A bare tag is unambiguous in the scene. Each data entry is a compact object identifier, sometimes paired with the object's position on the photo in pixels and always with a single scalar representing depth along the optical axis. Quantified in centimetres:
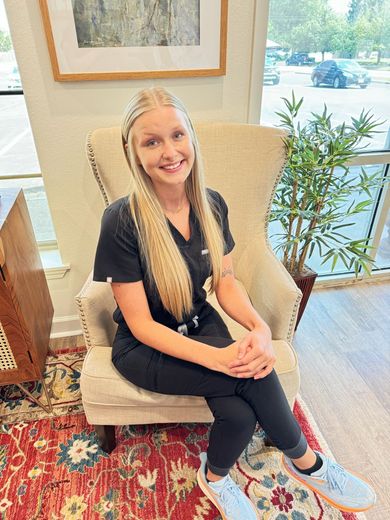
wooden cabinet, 115
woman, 97
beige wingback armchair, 109
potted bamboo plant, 144
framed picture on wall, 129
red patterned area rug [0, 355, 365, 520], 114
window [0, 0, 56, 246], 146
